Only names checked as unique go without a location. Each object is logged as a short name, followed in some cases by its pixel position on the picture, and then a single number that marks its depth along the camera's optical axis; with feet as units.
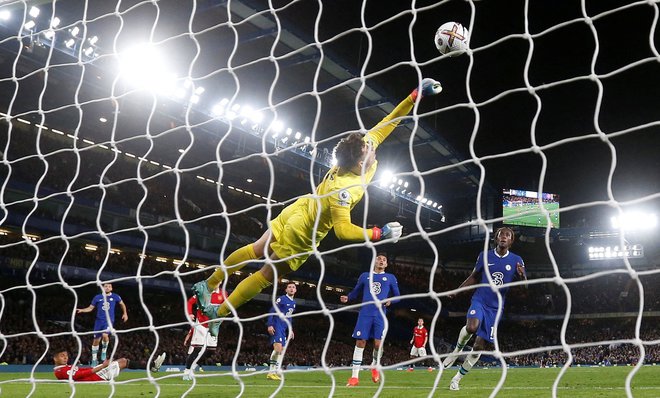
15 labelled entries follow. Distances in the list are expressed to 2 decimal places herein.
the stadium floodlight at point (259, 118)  63.82
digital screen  101.40
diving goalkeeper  12.99
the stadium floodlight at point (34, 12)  44.82
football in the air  13.24
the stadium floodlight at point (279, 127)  68.53
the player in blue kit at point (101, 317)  36.00
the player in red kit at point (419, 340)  56.61
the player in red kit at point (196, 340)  26.61
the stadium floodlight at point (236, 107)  67.23
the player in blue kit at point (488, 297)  21.48
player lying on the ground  19.68
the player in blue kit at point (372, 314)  25.38
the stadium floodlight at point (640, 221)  106.07
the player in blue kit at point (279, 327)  31.42
